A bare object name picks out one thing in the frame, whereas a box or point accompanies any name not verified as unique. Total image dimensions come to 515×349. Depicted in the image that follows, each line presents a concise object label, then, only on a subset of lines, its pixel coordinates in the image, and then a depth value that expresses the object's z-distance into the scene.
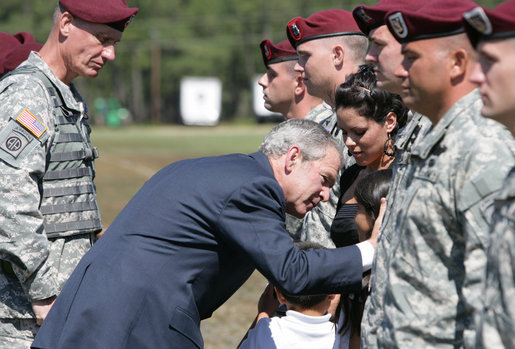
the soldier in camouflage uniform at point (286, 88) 11.37
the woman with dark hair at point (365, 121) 8.50
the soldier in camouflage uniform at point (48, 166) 7.92
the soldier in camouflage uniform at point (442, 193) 4.97
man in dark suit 6.85
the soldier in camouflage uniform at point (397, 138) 5.87
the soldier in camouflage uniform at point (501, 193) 4.37
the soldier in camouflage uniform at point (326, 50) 10.11
